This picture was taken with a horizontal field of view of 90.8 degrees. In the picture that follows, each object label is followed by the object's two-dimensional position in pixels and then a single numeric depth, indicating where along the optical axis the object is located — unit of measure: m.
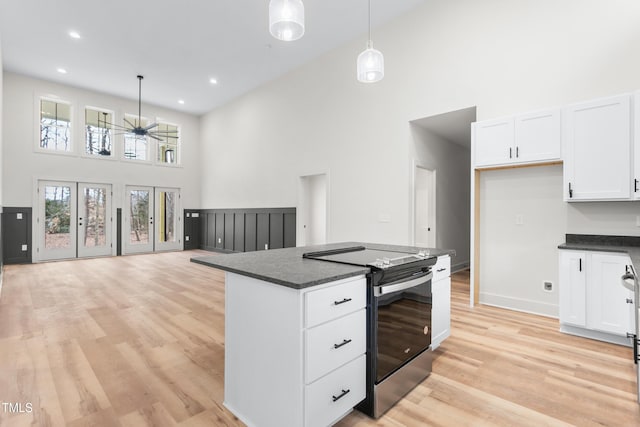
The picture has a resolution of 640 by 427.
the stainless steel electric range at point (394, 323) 1.78
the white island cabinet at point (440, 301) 2.46
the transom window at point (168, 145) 9.25
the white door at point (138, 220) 8.59
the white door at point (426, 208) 5.69
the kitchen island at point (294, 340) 1.47
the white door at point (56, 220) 7.30
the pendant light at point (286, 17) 2.09
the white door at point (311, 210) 6.62
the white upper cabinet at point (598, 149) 2.91
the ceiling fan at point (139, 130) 6.83
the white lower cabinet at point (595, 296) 2.75
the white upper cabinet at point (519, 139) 3.33
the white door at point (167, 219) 9.16
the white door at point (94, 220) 7.88
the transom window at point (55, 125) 7.37
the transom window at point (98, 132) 7.95
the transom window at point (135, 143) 8.55
